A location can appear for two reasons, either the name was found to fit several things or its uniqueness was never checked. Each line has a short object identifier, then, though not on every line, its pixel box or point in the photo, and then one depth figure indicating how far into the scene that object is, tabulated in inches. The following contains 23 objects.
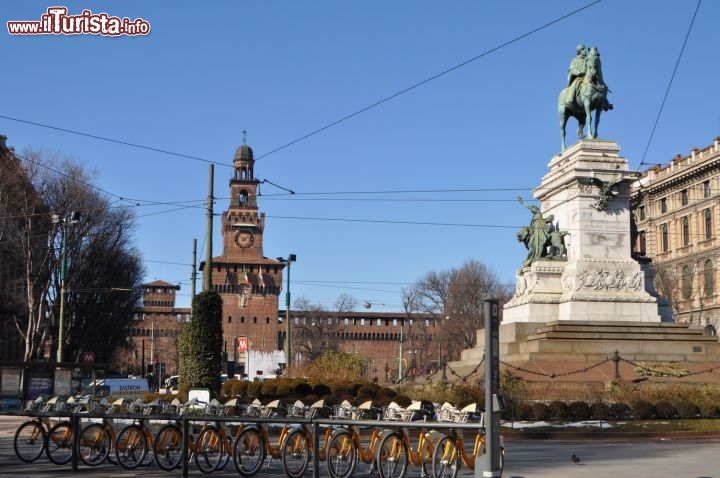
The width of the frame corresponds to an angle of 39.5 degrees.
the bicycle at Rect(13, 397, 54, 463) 711.7
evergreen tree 1125.7
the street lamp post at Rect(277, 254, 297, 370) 2011.6
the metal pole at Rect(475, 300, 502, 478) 433.4
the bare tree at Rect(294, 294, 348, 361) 5036.9
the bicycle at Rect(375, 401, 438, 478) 593.9
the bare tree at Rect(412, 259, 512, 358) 3312.0
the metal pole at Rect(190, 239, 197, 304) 1730.6
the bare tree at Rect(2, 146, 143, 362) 2027.6
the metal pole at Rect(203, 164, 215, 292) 1105.4
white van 1525.6
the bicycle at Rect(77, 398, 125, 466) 693.9
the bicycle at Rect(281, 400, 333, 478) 610.9
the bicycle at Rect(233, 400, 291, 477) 619.2
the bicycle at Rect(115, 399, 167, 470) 676.7
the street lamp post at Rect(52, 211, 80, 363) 1838.1
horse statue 1546.5
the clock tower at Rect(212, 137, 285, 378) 6343.5
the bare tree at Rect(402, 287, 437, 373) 3814.0
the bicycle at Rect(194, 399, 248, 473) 646.5
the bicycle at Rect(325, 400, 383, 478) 601.9
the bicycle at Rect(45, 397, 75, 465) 698.8
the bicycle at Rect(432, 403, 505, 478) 592.7
